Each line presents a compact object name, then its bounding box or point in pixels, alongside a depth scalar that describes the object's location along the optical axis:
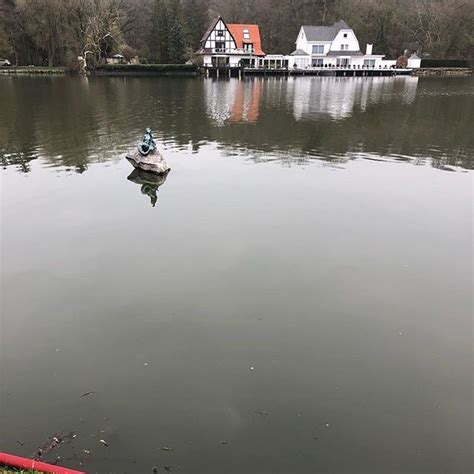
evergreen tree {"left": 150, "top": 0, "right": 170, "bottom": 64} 80.50
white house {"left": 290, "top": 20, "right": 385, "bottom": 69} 81.31
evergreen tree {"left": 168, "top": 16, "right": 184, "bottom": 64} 78.19
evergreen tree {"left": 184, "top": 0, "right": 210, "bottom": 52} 84.31
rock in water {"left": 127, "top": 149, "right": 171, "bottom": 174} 18.16
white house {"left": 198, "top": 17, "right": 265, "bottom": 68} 77.69
